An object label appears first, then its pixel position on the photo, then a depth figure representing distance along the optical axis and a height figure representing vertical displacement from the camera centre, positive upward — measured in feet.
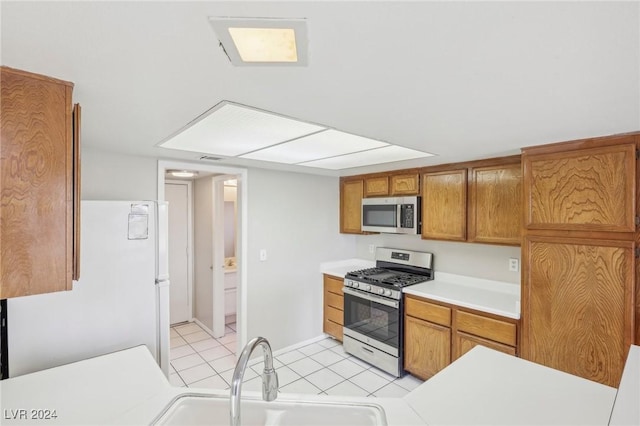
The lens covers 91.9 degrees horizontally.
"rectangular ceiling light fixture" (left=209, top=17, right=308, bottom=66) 2.39 +1.49
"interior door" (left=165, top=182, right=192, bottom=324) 14.32 -1.78
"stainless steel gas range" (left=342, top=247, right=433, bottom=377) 9.76 -3.14
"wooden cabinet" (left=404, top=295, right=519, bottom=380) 7.68 -3.25
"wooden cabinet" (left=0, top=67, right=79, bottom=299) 3.11 +0.29
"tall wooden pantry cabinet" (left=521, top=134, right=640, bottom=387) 5.66 -0.83
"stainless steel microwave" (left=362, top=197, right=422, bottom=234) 10.21 -0.04
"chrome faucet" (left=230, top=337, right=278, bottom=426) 2.95 -1.78
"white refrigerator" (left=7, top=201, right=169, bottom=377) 5.43 -1.72
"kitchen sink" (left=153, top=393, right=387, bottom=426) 3.71 -2.45
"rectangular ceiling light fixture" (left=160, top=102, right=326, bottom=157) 4.77 +1.53
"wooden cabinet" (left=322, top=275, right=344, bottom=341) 12.01 -3.70
